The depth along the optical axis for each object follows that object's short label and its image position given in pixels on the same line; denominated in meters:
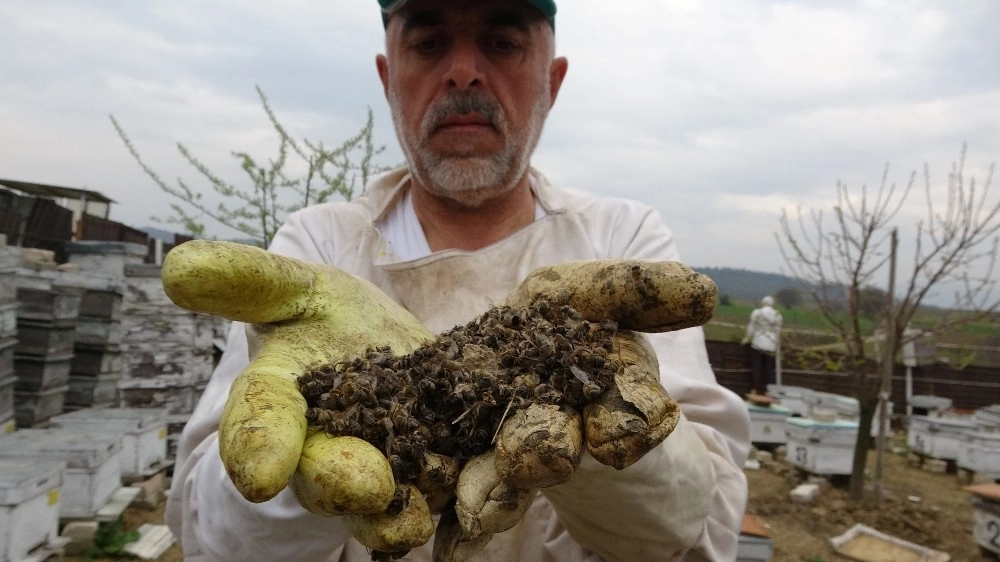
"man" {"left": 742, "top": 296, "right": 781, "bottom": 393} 13.92
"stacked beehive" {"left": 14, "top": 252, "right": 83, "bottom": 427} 6.76
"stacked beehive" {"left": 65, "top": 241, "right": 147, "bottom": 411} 7.78
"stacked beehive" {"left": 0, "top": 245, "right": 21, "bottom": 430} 5.78
